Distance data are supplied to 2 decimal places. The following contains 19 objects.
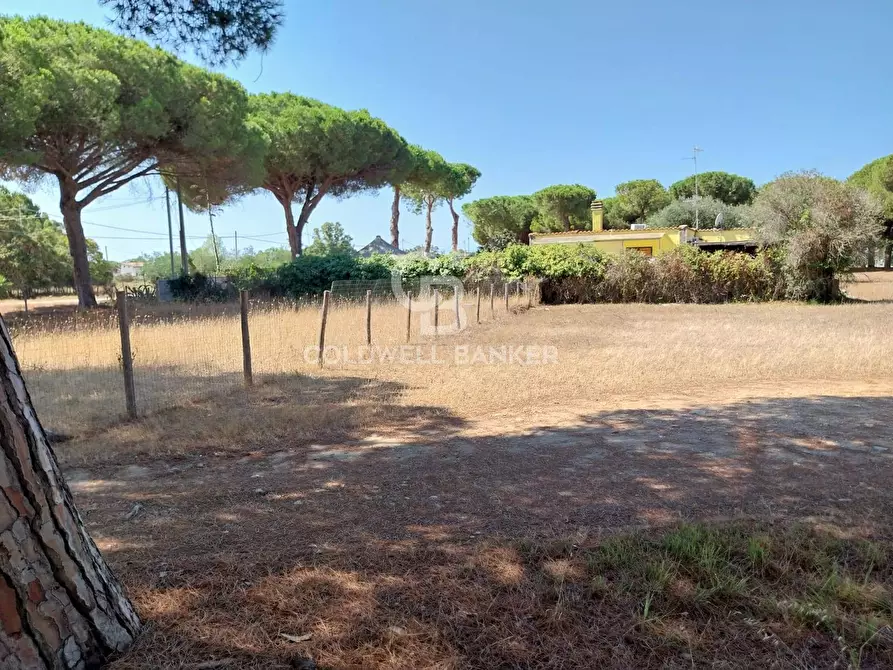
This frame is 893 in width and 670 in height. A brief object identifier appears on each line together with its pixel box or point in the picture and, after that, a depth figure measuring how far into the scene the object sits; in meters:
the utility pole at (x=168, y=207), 27.41
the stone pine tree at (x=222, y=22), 4.39
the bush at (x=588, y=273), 20.31
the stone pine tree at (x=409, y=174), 27.42
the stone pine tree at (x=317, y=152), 22.91
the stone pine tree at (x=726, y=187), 43.72
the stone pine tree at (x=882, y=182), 30.75
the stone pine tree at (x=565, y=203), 41.09
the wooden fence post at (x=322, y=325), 7.97
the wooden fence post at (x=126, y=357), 5.32
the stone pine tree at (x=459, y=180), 34.59
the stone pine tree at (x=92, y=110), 13.02
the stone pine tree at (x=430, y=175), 30.88
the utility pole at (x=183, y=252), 25.25
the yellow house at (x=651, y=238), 28.16
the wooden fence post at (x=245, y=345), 6.69
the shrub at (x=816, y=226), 17.48
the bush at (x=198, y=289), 21.52
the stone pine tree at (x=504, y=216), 43.38
